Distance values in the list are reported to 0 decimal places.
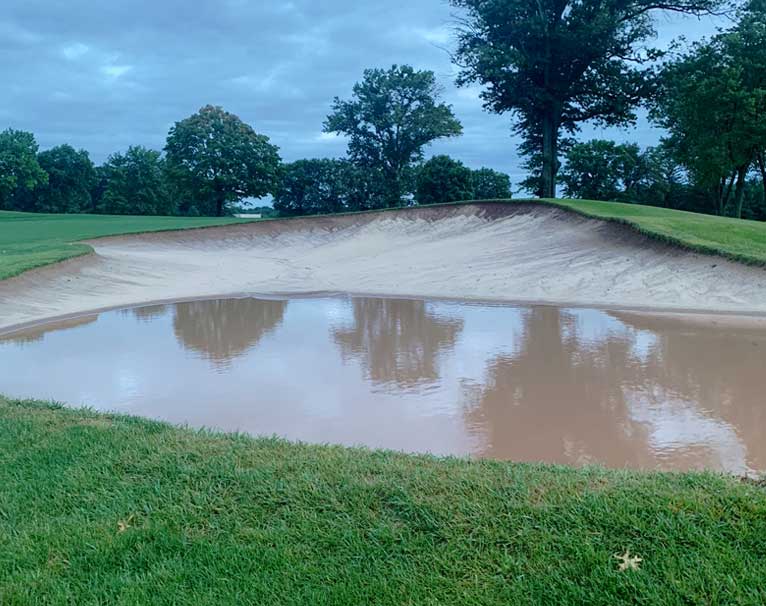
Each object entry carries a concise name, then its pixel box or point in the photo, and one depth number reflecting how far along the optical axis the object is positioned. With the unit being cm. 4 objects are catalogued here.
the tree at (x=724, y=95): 2186
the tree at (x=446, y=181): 3300
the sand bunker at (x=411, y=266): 942
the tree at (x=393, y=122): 4041
